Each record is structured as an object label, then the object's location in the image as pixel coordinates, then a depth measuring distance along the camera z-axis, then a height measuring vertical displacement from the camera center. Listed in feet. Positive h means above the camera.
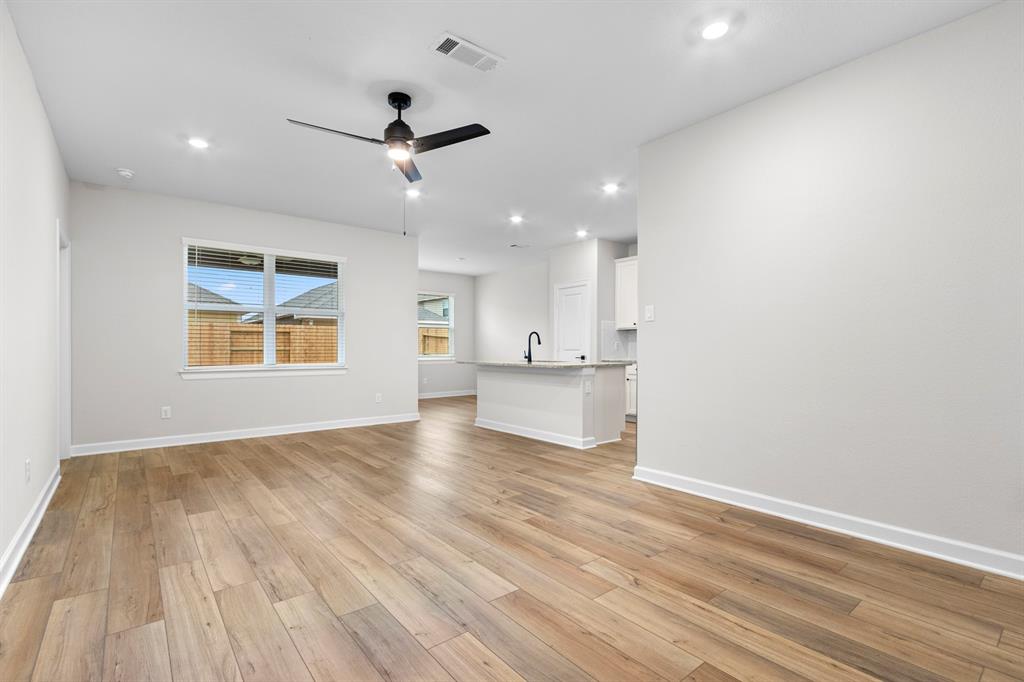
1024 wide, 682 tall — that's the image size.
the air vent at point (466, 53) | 7.94 +5.10
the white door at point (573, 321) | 23.52 +0.89
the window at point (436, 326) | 31.83 +0.91
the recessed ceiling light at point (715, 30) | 7.52 +5.08
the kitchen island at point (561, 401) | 15.65 -2.29
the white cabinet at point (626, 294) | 22.43 +2.19
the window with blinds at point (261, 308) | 16.61 +1.20
